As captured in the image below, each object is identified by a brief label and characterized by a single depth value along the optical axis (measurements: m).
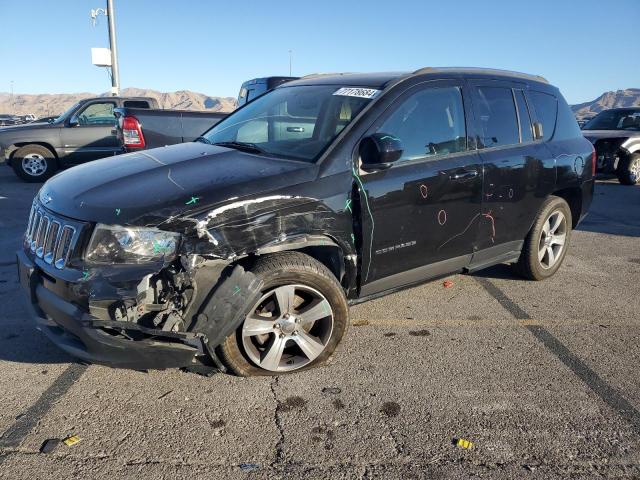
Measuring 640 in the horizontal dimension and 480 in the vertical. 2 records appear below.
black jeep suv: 2.71
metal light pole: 17.97
